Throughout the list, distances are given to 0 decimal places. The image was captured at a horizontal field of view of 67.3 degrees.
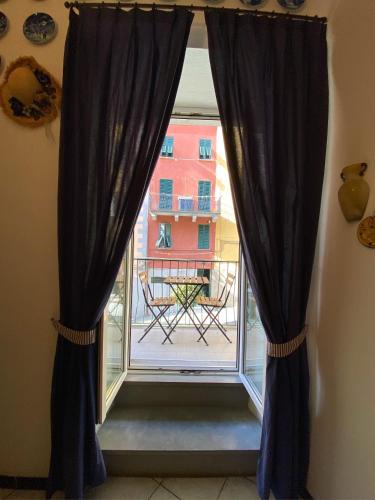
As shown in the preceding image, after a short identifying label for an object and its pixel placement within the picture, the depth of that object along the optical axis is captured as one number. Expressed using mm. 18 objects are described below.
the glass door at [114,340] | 1447
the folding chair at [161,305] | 3236
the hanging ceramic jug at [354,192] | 1136
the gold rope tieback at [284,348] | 1346
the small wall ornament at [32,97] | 1394
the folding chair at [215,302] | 3316
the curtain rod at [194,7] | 1370
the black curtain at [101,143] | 1327
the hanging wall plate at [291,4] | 1451
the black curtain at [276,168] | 1334
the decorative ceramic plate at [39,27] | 1431
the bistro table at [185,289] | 3390
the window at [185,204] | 6461
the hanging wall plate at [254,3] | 1452
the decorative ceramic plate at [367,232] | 1104
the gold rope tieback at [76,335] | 1337
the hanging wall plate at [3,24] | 1426
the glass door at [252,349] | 1650
